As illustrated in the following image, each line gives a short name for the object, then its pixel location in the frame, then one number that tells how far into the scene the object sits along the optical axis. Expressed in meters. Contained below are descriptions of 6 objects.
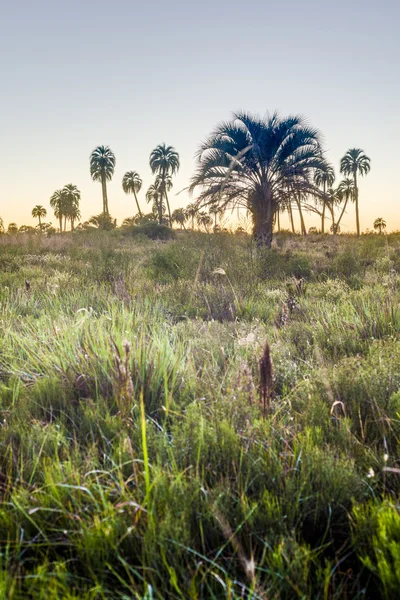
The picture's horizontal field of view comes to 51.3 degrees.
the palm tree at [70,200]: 85.31
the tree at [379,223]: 90.68
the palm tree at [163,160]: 70.56
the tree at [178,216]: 96.10
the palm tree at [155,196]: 80.47
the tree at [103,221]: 52.17
